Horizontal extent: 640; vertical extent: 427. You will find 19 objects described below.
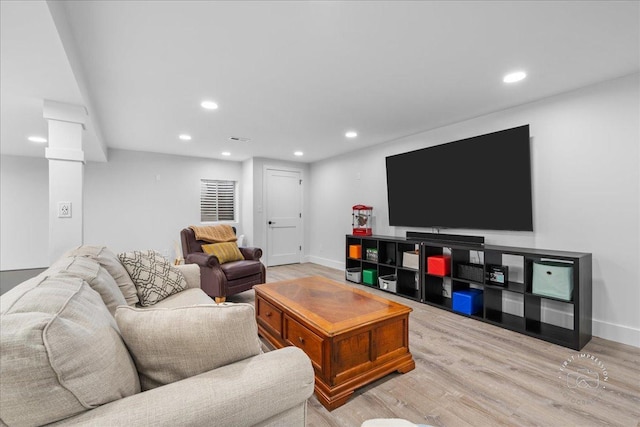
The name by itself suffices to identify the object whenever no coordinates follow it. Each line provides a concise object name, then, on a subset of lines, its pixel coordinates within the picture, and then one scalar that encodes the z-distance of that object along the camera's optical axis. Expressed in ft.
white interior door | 19.58
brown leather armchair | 11.23
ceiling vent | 14.23
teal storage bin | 8.00
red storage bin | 11.07
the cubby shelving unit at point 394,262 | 12.84
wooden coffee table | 5.70
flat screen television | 9.97
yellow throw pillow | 12.51
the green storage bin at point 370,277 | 14.32
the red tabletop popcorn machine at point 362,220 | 15.40
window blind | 19.35
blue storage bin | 10.16
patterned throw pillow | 7.17
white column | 7.83
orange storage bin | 15.19
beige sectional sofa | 2.16
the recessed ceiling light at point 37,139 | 12.53
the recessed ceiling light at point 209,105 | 9.84
